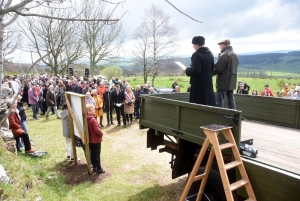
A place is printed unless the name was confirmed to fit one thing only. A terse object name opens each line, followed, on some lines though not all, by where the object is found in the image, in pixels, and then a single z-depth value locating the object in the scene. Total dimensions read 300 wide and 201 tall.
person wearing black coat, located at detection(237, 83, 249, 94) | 13.98
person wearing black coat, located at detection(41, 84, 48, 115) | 14.83
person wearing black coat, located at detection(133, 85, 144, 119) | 12.83
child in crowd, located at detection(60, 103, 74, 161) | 7.27
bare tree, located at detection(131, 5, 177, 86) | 33.03
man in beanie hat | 4.50
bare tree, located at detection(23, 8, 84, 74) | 29.39
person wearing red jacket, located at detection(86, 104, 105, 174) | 6.28
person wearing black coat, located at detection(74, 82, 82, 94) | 15.60
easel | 6.02
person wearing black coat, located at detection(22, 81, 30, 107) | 16.42
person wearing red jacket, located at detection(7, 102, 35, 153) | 7.13
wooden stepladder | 3.12
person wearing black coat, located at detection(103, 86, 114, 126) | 11.77
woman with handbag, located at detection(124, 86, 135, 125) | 11.67
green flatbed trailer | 3.03
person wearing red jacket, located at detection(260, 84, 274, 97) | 13.56
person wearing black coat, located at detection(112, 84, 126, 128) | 11.61
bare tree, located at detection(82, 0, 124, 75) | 29.24
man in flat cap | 4.84
